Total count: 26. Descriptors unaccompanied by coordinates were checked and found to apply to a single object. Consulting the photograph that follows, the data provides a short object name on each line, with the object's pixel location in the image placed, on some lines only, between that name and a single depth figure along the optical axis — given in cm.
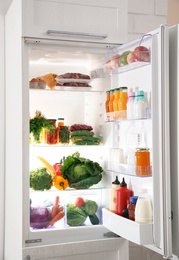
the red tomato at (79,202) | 262
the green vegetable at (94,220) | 264
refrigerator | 196
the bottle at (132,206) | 218
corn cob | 256
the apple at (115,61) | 237
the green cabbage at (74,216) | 257
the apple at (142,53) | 209
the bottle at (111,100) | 241
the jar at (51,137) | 258
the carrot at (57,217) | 256
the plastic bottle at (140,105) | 209
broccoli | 248
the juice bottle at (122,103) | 229
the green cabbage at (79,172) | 256
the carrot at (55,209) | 257
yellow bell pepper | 254
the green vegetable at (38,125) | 253
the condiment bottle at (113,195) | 239
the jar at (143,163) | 207
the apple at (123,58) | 226
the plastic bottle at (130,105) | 216
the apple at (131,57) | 213
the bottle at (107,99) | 247
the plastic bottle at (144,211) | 205
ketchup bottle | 232
